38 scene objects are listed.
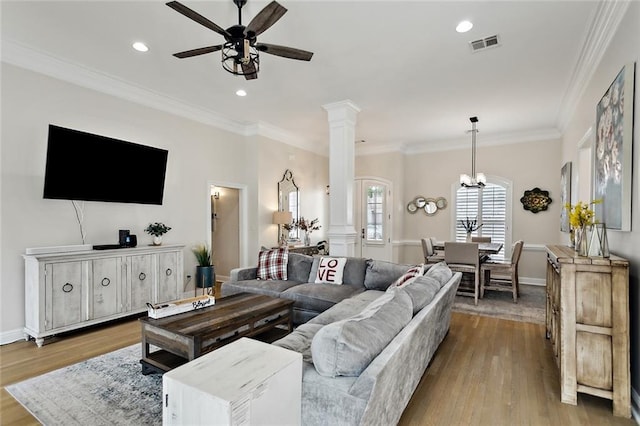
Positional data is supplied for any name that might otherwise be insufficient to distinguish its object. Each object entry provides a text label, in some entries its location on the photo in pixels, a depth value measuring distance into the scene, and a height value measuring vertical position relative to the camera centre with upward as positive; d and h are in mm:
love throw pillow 4152 -760
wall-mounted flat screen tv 3666 +540
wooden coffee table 2419 -957
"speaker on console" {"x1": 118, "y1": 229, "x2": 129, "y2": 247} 4180 -349
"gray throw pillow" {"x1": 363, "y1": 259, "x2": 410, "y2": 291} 3919 -767
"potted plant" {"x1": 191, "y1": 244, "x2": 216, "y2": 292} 5270 -945
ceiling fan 2236 +1369
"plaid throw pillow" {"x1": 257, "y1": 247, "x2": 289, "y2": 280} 4449 -743
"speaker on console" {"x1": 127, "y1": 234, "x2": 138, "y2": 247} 4199 -379
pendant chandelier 5926 +596
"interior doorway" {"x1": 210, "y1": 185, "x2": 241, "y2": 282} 6492 -374
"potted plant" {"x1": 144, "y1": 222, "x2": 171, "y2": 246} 4613 -282
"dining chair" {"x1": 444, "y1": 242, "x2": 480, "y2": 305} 4990 -729
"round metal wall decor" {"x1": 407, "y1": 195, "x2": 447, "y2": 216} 7438 +172
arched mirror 6727 +327
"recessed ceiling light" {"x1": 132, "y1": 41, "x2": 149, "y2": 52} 3359 +1756
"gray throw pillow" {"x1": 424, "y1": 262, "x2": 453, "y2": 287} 3201 -632
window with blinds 6855 +51
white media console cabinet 3357 -879
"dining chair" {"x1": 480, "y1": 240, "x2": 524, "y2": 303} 5109 -938
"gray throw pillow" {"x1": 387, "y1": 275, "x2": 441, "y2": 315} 2396 -626
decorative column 4965 +554
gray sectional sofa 1464 -788
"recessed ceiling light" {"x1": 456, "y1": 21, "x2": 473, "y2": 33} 2955 +1738
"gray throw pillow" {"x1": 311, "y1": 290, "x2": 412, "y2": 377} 1545 -664
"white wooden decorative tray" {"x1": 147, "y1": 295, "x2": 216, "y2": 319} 2699 -849
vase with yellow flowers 2443 -87
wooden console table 2182 -820
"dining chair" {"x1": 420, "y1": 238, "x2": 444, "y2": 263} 5809 -799
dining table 5410 -625
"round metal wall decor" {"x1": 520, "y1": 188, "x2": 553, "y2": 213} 6418 +252
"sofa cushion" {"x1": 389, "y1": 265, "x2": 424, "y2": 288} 3235 -645
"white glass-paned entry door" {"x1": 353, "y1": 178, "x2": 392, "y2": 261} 7672 -144
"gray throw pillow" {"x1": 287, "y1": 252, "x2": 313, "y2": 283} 4414 -777
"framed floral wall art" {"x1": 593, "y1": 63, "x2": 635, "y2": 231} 2305 +492
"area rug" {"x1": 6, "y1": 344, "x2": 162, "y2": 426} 2143 -1375
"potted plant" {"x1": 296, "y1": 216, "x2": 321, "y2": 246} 7090 -338
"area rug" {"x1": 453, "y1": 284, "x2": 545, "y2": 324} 4371 -1414
